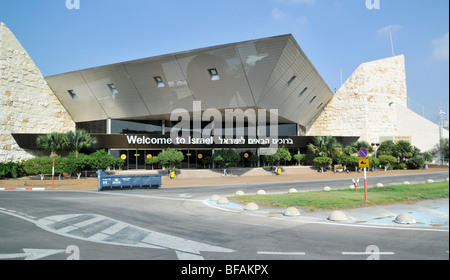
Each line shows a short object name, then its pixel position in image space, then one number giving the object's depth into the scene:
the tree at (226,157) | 35.31
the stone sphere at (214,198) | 15.70
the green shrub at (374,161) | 39.41
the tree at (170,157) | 33.83
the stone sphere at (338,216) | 9.69
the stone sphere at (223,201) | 14.34
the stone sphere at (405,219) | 8.53
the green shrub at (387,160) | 40.44
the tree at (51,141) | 32.28
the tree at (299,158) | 42.31
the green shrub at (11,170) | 30.32
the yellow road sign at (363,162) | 13.54
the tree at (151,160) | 34.57
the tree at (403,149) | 41.91
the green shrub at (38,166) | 29.78
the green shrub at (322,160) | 39.49
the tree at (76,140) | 32.66
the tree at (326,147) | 41.00
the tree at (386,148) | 42.91
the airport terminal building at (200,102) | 30.84
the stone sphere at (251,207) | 12.34
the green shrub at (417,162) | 40.34
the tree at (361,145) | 42.84
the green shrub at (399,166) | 41.78
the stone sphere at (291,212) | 10.87
